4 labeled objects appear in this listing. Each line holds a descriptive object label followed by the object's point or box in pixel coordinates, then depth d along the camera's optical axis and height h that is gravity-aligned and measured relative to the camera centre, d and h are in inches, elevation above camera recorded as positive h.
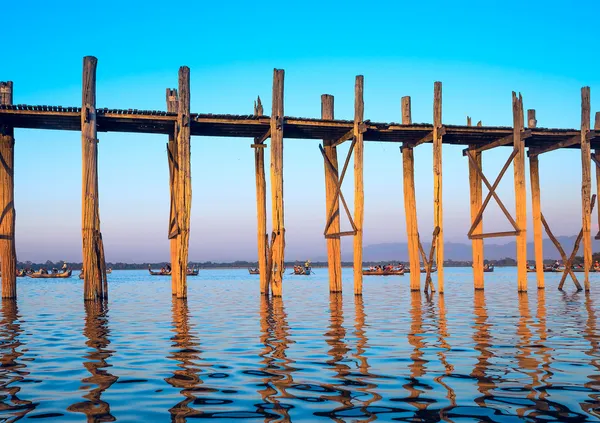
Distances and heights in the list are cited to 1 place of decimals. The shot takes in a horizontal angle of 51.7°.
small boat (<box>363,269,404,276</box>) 2691.9 -87.2
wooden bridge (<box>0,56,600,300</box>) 853.8 +152.1
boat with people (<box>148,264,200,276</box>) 3304.6 -89.3
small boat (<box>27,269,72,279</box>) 2677.2 -76.0
